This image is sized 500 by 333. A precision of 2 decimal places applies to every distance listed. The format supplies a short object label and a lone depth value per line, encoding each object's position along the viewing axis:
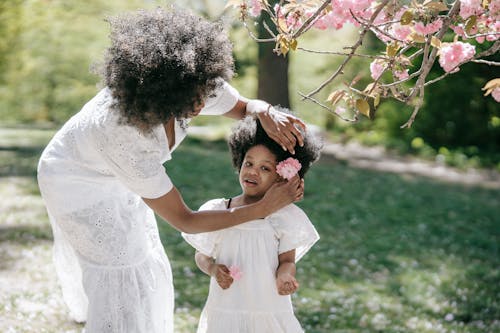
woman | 2.45
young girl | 2.79
